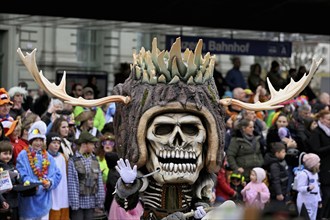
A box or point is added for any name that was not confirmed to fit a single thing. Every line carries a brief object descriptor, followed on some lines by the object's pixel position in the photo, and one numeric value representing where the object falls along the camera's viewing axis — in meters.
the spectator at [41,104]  18.44
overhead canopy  19.38
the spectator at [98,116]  15.54
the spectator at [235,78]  21.98
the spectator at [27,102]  17.81
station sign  21.75
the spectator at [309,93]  21.46
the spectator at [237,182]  13.66
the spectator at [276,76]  21.08
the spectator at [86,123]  14.11
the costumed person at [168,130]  7.11
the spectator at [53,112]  14.40
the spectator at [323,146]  14.73
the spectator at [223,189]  13.51
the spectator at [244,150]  14.00
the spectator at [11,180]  11.30
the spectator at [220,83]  21.12
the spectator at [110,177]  12.55
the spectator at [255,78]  21.81
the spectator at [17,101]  14.57
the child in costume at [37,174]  11.65
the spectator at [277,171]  14.08
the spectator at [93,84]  20.88
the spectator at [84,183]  12.19
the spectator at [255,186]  12.74
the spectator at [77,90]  18.22
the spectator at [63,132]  12.73
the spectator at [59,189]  12.12
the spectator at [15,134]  12.28
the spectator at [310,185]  13.77
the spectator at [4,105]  12.65
